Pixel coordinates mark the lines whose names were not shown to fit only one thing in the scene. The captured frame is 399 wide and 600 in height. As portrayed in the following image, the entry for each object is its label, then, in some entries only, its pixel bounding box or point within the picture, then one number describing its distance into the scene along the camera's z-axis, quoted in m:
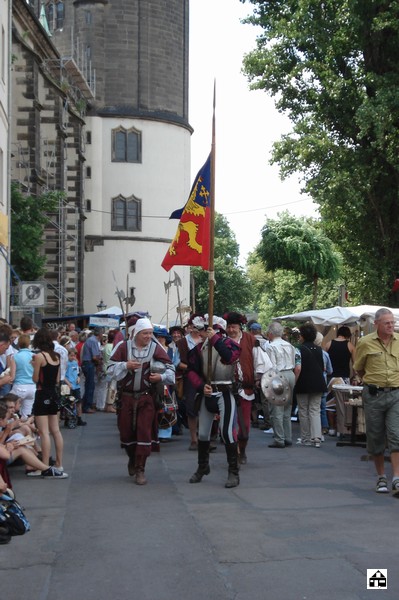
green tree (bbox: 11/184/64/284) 35.84
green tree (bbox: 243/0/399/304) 29.34
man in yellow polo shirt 11.18
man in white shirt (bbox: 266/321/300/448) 16.06
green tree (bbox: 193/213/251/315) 98.38
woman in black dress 12.75
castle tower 71.25
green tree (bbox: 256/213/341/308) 48.56
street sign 26.78
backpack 8.70
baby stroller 20.50
